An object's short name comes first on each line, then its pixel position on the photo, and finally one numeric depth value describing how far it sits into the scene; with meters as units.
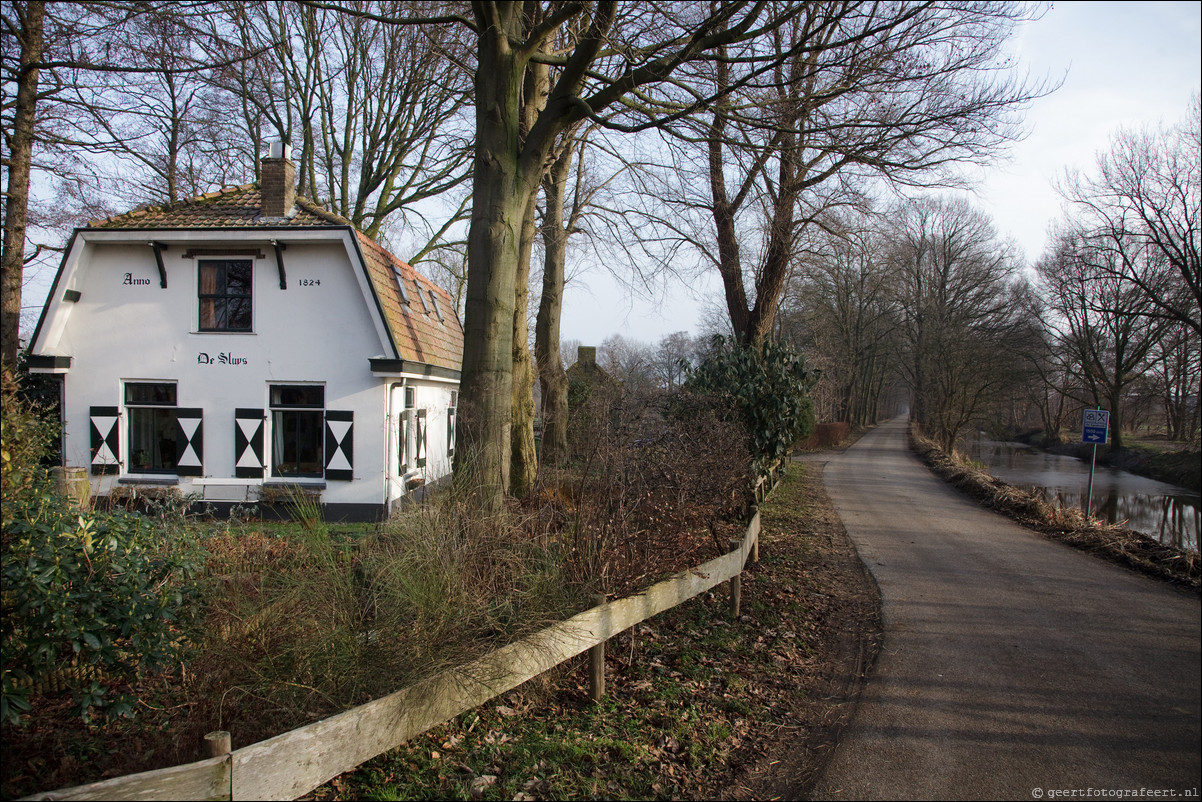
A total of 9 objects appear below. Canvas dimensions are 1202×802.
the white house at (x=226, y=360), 13.27
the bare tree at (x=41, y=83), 8.98
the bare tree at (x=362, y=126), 20.55
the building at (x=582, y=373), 26.32
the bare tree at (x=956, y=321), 28.61
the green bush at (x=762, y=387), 12.08
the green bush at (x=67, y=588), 2.89
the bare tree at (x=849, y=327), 33.81
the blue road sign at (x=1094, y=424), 12.11
